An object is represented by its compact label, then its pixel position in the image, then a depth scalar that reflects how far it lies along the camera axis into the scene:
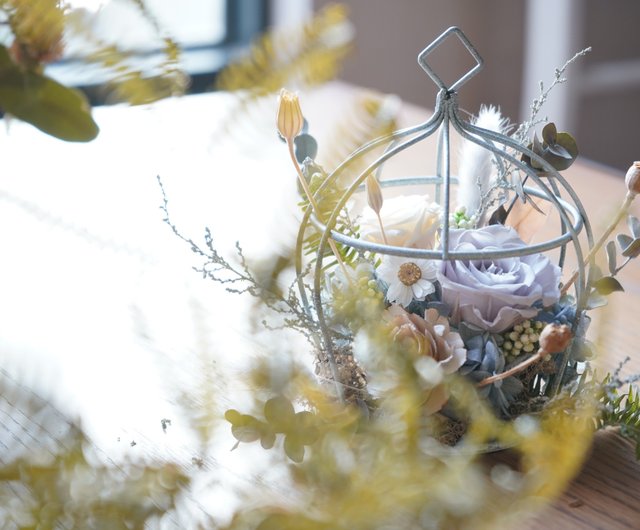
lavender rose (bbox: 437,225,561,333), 1.05
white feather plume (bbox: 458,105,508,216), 1.09
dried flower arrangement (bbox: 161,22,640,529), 1.02
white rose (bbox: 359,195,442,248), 1.07
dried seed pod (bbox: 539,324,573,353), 0.97
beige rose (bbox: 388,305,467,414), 1.03
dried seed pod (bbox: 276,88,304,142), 1.00
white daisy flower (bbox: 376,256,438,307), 1.05
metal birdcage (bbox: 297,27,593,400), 1.01
